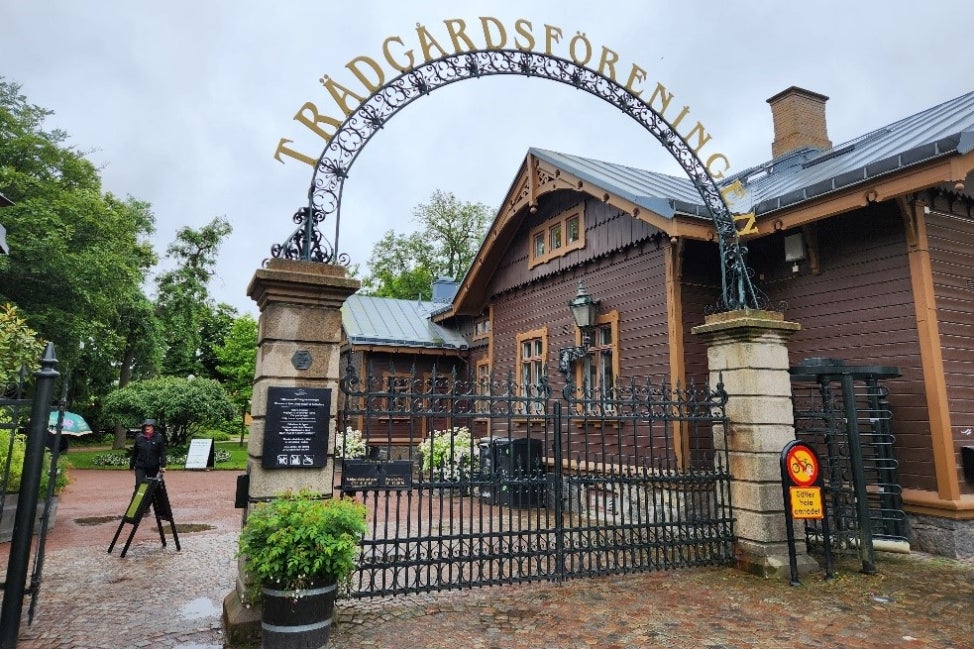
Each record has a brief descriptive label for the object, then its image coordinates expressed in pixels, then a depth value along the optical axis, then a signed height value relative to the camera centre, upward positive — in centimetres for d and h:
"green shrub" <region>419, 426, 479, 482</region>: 1140 -29
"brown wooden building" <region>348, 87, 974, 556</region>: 779 +278
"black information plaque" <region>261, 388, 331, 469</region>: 486 -2
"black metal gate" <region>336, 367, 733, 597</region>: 530 -65
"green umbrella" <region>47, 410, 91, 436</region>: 1566 +0
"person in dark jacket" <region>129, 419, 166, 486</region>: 998 -42
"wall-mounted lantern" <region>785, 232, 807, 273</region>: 953 +289
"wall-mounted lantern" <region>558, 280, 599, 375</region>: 1170 +209
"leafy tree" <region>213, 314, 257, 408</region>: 3709 +429
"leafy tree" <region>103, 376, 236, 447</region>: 2156 +76
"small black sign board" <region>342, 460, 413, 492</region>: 527 -41
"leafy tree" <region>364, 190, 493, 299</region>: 3872 +1162
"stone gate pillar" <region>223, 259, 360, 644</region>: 490 +69
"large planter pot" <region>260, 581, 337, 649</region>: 408 -130
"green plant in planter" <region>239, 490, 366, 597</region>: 412 -80
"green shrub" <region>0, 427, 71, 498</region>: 852 -50
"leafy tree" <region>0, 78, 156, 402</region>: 2084 +660
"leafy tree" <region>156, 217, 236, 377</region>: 3164 +732
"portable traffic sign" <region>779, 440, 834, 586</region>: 631 -60
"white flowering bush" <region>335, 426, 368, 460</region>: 1230 -39
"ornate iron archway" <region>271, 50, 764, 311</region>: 559 +323
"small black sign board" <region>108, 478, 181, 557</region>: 747 -98
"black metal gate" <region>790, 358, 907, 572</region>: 695 -29
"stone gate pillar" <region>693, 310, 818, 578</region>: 665 +6
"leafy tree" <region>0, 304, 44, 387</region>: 595 +79
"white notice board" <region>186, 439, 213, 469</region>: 1952 -90
